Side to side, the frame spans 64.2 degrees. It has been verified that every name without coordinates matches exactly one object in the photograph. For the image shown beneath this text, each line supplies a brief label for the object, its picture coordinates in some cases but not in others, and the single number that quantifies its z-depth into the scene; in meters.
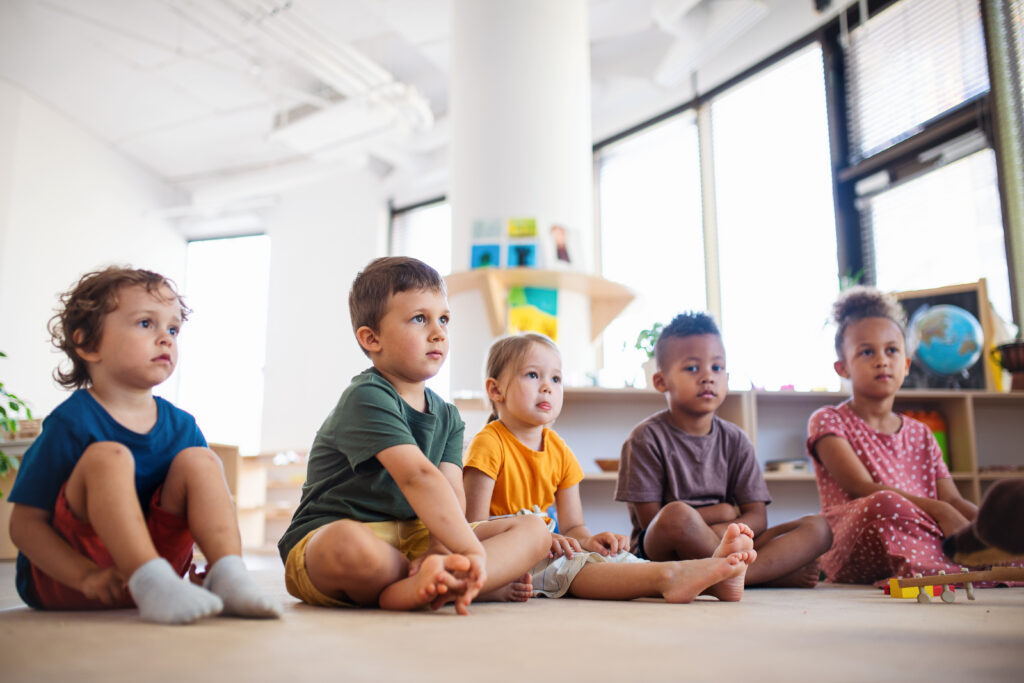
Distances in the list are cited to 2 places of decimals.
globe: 3.06
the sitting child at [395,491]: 1.20
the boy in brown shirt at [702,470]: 1.93
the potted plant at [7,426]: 2.81
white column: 3.76
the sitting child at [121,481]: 1.13
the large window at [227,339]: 7.35
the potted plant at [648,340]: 3.13
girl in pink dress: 2.00
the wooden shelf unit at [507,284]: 3.52
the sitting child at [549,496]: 1.43
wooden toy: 1.20
